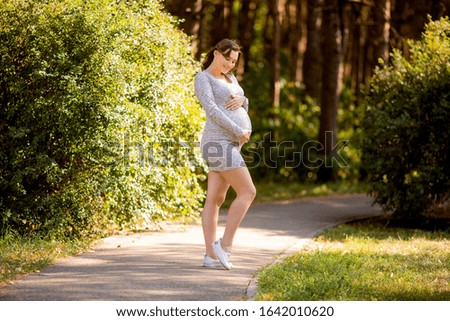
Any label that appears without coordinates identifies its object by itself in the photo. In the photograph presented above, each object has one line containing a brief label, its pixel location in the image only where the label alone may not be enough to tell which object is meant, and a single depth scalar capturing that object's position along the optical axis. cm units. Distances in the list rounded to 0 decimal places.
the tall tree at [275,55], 2716
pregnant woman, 902
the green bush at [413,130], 1460
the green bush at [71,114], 1098
